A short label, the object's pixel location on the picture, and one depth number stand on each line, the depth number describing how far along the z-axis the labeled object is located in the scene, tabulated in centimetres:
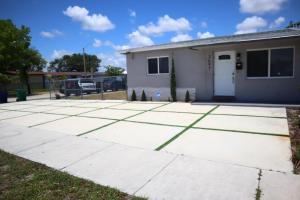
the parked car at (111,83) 2314
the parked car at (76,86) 2033
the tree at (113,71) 3482
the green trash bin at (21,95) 1907
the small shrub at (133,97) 1409
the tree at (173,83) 1241
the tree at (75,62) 7731
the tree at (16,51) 2631
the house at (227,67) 985
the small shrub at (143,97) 1373
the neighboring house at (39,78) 4158
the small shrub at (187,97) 1224
